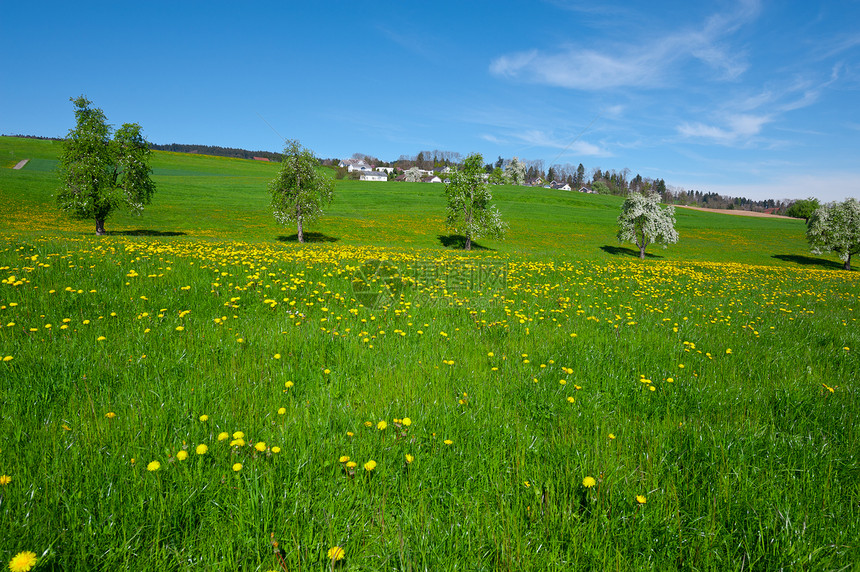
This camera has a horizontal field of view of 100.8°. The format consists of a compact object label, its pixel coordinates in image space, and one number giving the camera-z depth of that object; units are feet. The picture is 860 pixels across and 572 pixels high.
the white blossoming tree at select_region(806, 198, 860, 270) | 120.98
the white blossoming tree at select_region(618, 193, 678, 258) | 135.54
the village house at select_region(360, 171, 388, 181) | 516.81
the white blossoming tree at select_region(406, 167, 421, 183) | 466.70
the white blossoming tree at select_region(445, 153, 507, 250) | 114.62
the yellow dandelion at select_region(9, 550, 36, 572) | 5.22
